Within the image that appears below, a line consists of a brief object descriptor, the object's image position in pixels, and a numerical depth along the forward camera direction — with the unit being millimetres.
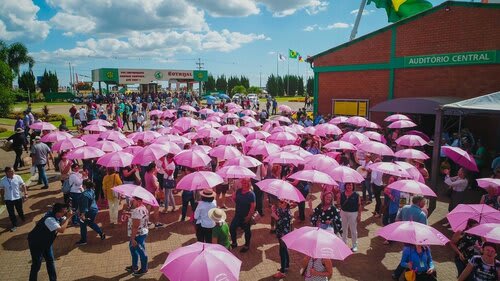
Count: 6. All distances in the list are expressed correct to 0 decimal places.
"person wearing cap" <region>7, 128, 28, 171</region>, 13797
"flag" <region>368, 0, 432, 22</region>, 24938
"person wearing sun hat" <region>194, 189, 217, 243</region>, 6902
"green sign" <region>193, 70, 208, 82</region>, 46312
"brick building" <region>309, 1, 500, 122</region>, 16094
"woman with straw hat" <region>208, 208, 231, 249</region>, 6598
